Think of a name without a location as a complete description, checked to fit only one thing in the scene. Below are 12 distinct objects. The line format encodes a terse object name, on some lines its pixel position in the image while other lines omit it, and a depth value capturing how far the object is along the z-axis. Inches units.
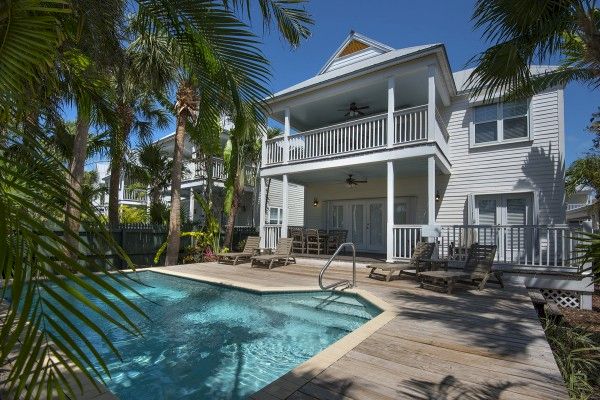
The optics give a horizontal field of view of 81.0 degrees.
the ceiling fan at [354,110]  572.7
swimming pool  183.6
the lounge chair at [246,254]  523.5
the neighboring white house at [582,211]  314.8
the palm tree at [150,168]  647.1
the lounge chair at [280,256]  482.2
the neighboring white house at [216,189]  813.9
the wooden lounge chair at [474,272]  310.6
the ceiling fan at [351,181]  597.1
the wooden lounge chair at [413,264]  371.6
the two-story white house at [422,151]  448.8
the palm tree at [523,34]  196.1
